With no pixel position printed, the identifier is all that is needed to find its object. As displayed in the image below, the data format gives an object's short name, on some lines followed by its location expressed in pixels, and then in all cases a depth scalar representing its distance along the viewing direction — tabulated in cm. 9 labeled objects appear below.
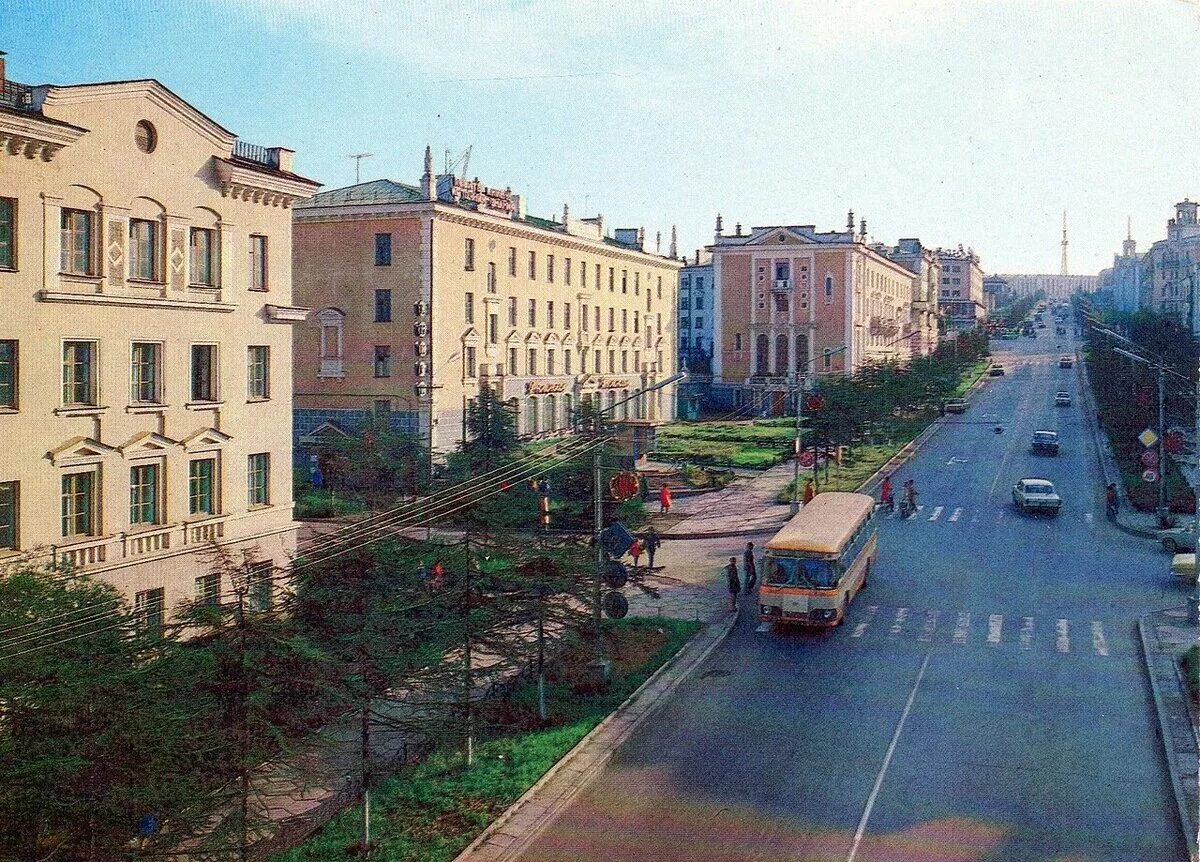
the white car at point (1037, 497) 4600
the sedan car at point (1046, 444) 6338
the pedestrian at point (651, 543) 3541
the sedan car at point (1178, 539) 3734
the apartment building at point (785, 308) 8969
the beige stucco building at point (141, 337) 2203
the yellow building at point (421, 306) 5072
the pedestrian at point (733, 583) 3083
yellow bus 2797
